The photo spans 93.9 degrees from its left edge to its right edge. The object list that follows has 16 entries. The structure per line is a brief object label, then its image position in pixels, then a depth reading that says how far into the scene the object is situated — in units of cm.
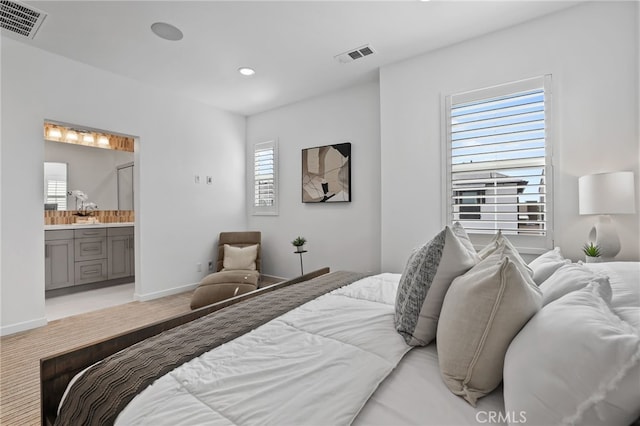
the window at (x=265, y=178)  484
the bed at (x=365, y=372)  63
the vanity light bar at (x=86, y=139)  460
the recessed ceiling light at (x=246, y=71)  350
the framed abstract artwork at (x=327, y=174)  404
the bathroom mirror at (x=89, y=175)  481
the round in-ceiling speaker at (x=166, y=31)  266
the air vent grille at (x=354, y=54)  304
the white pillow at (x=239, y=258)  427
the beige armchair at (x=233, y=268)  325
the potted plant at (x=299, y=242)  406
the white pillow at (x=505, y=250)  108
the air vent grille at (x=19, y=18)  242
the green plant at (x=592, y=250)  211
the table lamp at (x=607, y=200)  200
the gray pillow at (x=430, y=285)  114
